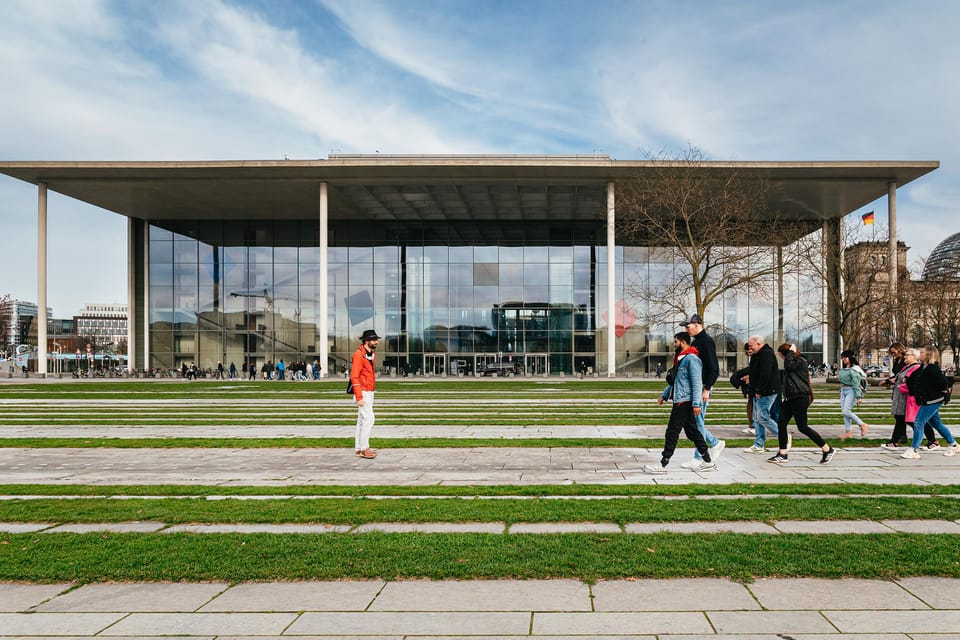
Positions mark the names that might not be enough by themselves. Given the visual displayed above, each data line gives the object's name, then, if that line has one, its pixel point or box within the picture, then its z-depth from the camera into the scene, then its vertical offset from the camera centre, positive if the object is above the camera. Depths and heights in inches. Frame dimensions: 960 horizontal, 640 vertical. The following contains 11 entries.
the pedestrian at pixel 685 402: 353.1 -37.9
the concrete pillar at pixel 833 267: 1380.4 +122.7
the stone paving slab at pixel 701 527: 230.5 -67.3
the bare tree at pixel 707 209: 1206.3 +230.1
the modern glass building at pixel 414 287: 2020.2 +125.8
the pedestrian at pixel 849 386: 487.5 -42.9
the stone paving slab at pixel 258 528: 236.8 -68.1
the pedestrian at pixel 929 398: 401.4 -41.8
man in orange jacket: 411.5 -33.7
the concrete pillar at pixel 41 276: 1740.9 +143.2
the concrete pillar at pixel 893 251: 1310.8 +161.4
